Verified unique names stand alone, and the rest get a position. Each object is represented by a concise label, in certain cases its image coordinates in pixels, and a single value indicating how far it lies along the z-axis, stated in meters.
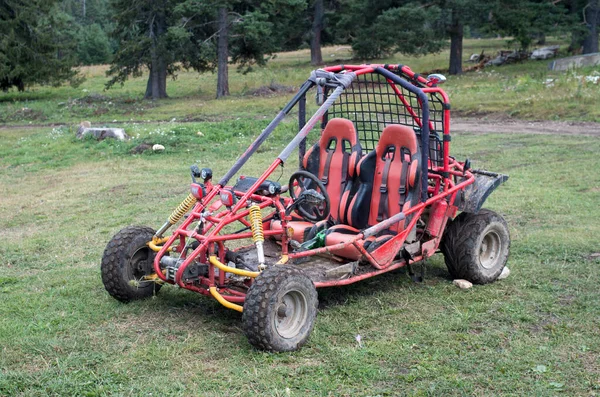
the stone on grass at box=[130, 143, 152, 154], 16.64
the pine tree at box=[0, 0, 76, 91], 30.25
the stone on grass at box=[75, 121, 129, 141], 17.75
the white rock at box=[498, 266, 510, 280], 7.49
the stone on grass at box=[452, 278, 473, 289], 7.19
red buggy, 5.81
